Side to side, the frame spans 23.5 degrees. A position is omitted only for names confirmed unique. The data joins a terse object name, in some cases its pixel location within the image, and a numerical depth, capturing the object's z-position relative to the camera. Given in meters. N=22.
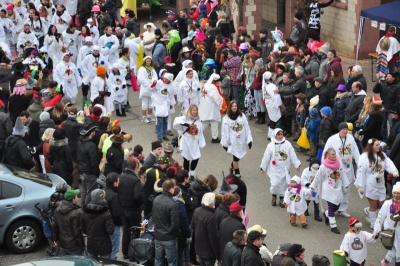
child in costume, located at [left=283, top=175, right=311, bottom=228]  16.39
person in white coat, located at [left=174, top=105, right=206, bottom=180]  18.36
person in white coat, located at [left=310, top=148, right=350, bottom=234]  16.31
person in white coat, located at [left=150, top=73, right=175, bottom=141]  20.92
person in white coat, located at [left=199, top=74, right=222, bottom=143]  20.88
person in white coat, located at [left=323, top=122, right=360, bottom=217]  16.84
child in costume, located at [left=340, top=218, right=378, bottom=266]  14.48
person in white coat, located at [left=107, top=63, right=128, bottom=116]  22.39
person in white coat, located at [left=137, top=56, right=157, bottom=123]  21.70
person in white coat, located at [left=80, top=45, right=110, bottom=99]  23.27
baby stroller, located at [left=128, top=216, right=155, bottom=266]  14.15
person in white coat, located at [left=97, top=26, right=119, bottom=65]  24.81
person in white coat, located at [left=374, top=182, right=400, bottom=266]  14.53
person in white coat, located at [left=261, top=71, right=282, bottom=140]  20.55
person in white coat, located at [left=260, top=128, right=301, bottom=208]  17.22
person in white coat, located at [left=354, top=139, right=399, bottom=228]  16.16
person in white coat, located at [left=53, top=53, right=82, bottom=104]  22.81
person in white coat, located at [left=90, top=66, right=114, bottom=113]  21.70
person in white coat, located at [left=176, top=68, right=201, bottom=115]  21.05
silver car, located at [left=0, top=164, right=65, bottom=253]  15.53
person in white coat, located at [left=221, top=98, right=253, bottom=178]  18.52
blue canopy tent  22.19
